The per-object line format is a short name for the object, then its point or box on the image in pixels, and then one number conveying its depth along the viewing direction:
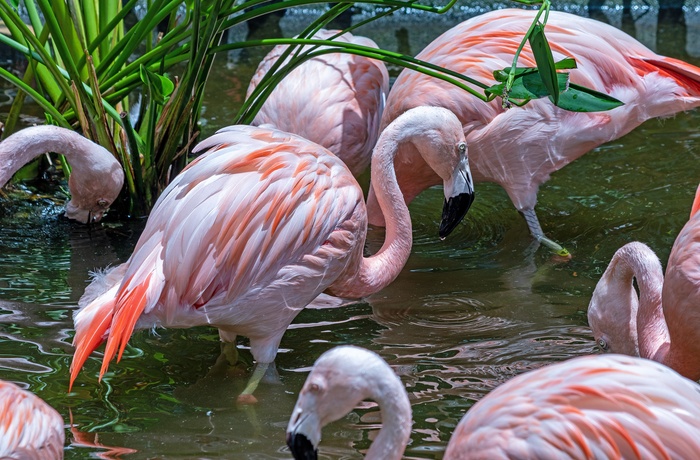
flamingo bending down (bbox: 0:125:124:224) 8.26
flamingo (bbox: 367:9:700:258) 8.43
